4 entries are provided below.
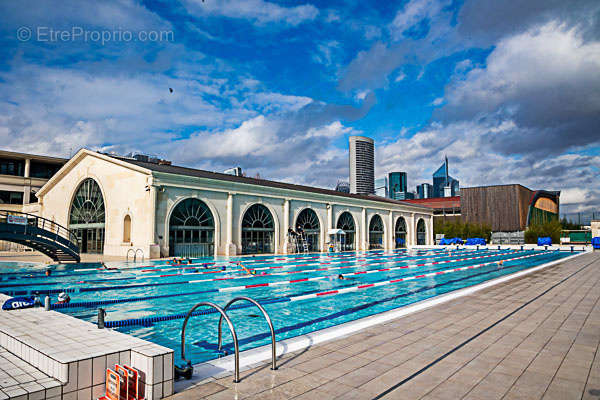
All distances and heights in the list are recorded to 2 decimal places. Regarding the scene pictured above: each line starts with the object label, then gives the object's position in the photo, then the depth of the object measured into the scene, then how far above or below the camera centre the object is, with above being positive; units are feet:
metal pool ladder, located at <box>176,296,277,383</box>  12.38 -4.73
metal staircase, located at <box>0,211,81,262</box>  54.80 -1.61
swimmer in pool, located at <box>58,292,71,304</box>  24.98 -4.65
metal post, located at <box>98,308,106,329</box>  15.35 -3.80
